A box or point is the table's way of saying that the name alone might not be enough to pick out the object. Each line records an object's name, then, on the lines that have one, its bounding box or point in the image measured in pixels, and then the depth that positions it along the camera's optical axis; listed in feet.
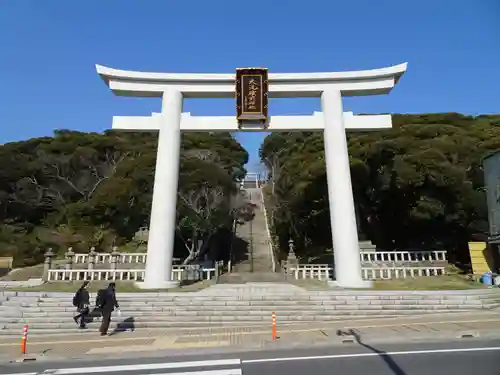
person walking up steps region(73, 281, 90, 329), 33.88
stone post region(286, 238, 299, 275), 65.31
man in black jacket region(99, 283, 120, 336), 31.55
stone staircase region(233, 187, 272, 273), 91.02
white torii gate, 52.03
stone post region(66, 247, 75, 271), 61.21
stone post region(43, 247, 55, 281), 54.19
